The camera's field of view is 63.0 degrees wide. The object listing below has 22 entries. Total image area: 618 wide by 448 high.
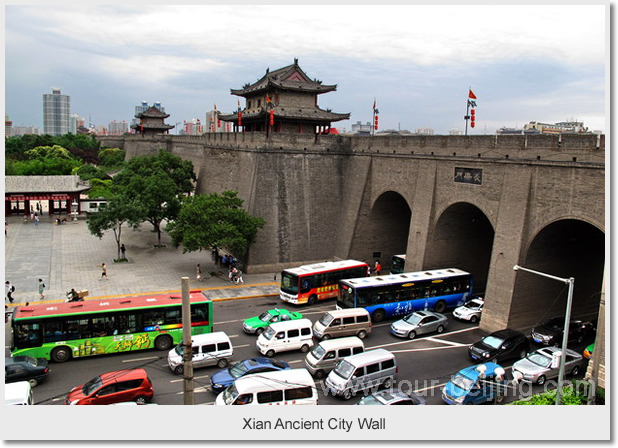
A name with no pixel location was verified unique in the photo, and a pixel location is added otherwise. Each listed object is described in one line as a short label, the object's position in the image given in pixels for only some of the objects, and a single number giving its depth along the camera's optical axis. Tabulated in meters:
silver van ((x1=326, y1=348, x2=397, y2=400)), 13.84
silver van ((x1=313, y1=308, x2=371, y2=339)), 18.11
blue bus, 20.55
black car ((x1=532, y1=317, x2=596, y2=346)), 18.31
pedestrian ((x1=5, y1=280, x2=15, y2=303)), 21.68
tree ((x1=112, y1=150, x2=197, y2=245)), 31.50
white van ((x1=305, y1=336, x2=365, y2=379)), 15.26
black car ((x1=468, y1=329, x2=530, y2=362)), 16.61
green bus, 15.95
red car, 12.88
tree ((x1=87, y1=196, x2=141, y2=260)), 28.44
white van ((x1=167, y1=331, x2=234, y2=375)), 15.51
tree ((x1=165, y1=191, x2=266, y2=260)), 25.31
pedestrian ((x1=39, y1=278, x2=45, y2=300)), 22.18
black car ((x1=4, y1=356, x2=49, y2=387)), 14.31
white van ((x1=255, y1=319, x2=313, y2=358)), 16.91
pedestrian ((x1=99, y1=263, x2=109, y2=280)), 25.48
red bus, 22.36
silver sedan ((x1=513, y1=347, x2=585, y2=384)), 15.04
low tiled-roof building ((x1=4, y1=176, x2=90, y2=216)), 41.94
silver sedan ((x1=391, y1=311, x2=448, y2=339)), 18.75
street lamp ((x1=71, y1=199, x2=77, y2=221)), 42.83
